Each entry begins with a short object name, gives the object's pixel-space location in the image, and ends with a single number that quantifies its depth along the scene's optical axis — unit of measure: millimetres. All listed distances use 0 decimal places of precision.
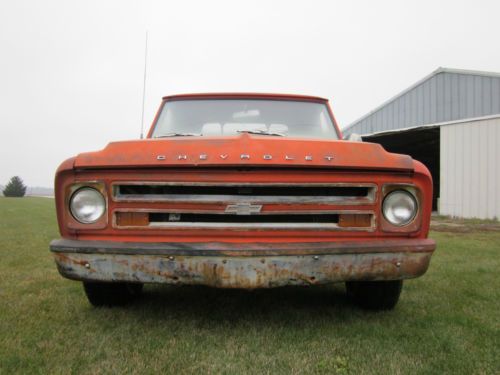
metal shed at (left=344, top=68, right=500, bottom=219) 10688
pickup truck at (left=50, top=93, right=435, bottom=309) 2096
